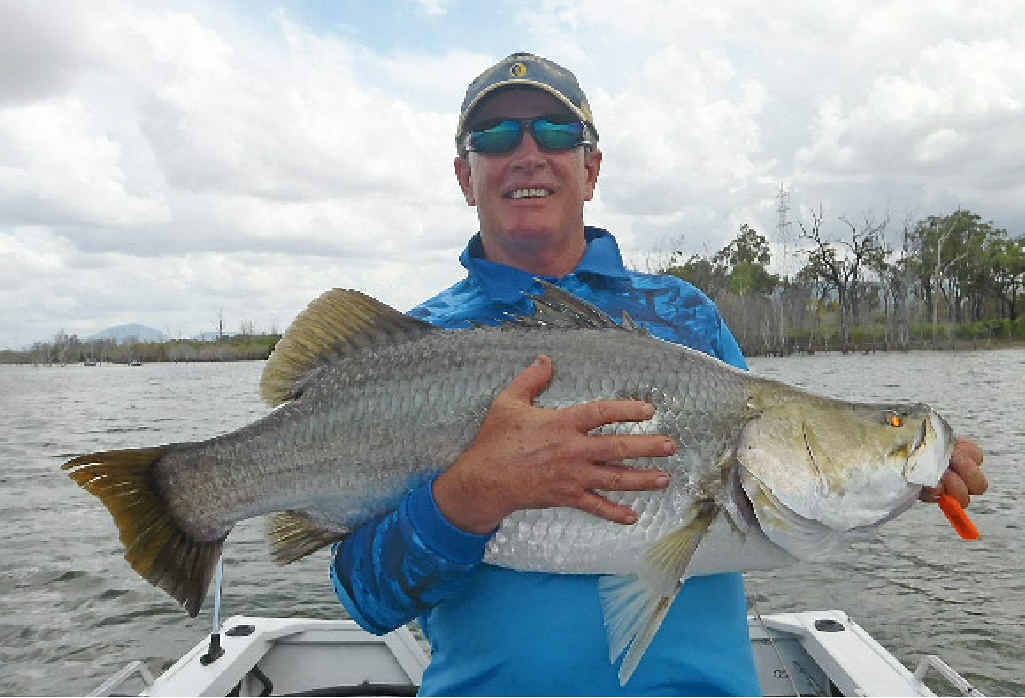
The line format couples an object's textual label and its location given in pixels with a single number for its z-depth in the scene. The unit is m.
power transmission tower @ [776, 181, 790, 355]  64.32
